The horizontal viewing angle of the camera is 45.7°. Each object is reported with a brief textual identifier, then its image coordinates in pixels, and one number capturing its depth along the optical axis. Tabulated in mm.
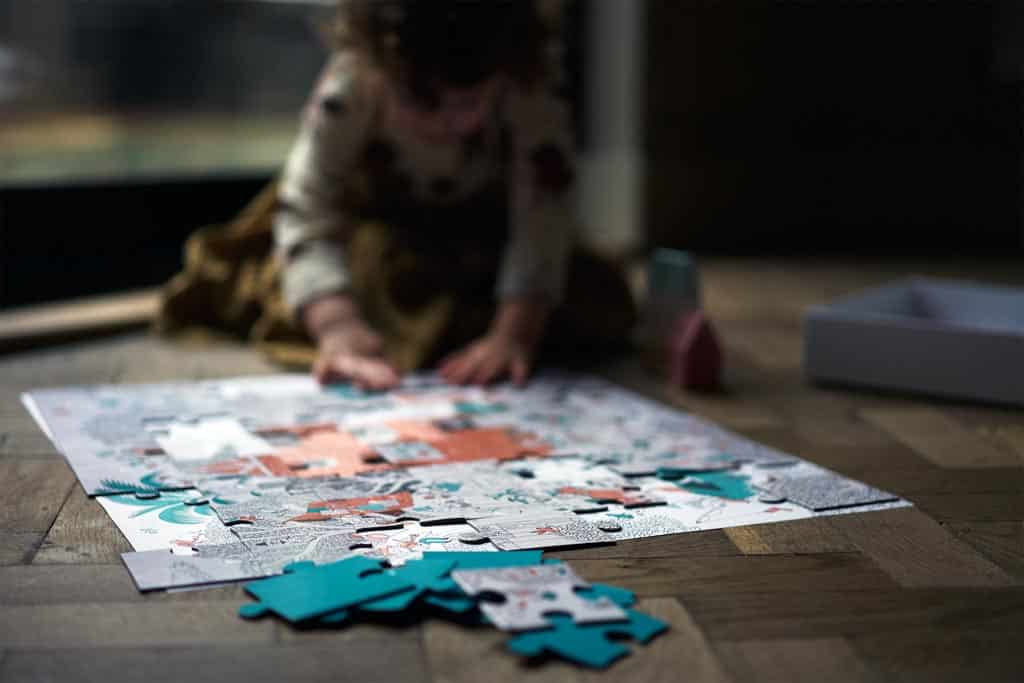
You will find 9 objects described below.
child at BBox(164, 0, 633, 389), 1684
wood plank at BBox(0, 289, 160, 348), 2012
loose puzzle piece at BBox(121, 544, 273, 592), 951
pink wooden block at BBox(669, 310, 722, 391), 1708
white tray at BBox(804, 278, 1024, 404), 1579
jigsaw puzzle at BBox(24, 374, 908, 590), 1052
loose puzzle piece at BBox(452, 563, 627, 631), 876
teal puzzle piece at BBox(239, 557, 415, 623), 895
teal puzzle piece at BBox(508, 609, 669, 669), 828
